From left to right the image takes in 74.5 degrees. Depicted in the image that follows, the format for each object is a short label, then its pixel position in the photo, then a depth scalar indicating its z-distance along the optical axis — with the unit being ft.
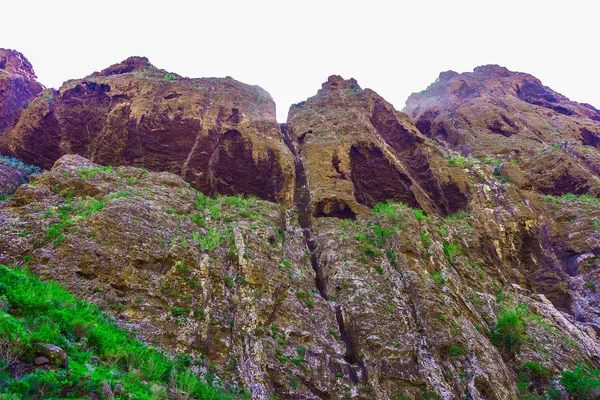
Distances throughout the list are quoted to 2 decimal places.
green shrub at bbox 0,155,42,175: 61.46
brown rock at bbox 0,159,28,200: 54.29
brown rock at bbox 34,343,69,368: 23.91
